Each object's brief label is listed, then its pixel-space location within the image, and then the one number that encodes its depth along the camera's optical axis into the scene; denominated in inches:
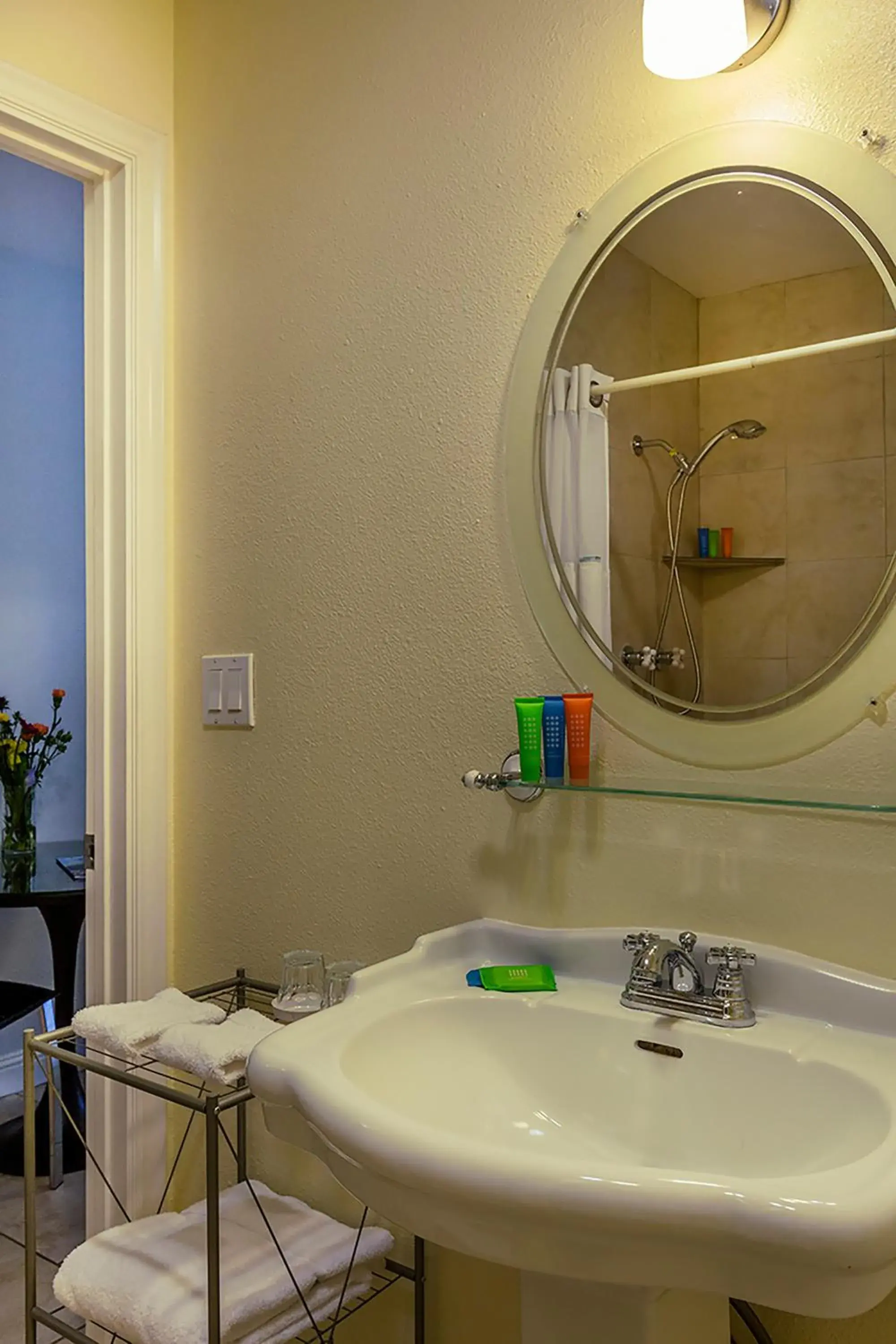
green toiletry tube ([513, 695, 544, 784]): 45.8
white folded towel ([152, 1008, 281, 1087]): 45.5
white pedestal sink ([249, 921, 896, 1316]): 25.8
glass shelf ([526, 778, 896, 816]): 37.4
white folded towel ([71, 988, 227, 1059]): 48.2
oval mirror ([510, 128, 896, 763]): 40.3
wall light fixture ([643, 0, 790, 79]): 41.7
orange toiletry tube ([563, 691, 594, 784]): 45.3
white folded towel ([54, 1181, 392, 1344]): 44.8
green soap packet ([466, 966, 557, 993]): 44.3
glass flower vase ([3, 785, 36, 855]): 103.0
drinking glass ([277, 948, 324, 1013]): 51.9
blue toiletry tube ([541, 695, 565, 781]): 45.6
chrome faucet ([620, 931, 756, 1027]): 40.0
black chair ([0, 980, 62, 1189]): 87.8
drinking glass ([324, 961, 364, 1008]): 50.5
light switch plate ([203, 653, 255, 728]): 63.6
